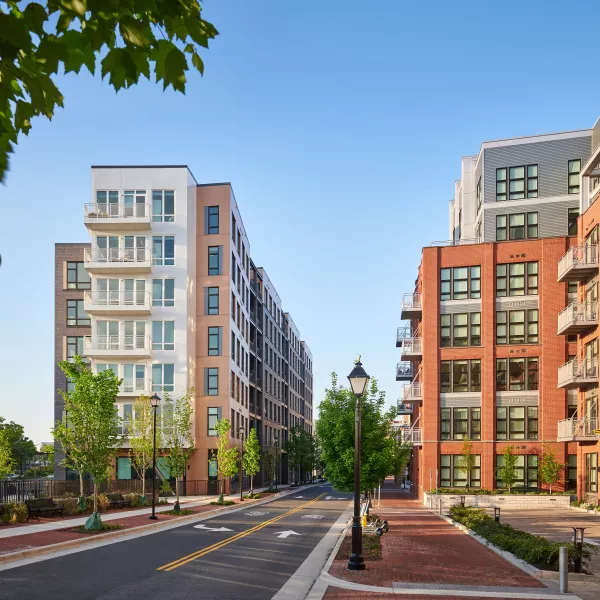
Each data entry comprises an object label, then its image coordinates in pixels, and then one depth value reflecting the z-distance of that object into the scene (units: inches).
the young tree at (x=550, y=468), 1705.2
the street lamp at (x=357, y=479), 655.1
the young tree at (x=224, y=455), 1870.1
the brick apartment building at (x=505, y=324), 1801.2
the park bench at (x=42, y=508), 1117.7
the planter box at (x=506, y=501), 1658.5
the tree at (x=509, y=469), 1727.4
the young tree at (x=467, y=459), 1782.7
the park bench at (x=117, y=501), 1430.9
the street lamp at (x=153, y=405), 1208.2
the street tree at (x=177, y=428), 1642.5
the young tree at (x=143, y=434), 1818.4
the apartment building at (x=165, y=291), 2209.6
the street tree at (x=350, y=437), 1107.3
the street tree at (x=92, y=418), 1015.6
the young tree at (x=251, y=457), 2134.6
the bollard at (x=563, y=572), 547.5
